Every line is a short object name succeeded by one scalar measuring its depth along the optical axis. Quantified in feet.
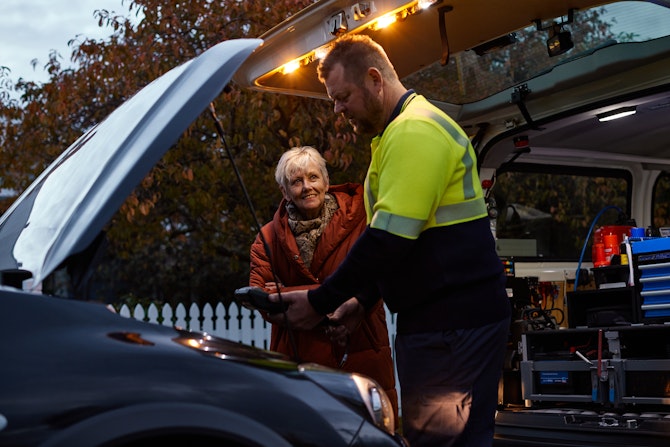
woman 14.26
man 10.88
